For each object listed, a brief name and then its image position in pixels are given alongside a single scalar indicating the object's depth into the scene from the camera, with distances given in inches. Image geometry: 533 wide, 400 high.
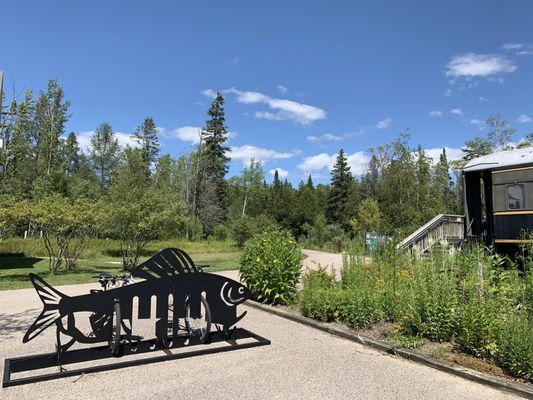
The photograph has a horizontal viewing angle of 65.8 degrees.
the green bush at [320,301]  291.7
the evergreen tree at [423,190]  1160.2
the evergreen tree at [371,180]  1951.3
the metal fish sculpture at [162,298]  195.2
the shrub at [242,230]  1233.4
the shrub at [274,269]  351.3
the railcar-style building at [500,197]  402.6
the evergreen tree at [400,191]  1214.5
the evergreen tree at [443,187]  1202.0
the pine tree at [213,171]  1781.5
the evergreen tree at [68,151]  1570.9
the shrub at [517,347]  179.5
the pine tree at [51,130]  1499.8
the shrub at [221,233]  1558.8
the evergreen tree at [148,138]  2216.7
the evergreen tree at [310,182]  3377.0
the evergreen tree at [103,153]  2255.2
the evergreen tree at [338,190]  2233.0
